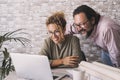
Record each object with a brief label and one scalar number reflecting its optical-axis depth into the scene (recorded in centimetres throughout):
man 209
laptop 161
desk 176
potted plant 235
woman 210
